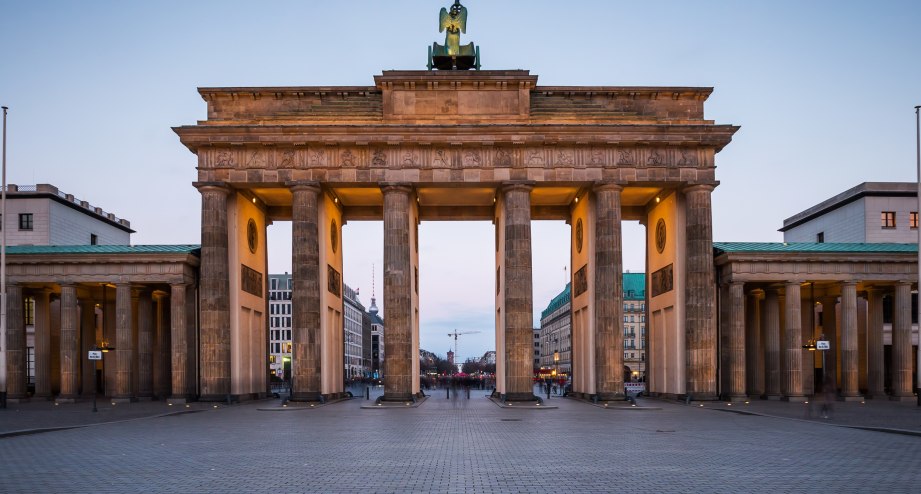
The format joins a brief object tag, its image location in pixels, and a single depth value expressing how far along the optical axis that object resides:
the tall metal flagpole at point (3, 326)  41.00
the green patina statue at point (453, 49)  52.75
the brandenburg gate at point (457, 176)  46.81
